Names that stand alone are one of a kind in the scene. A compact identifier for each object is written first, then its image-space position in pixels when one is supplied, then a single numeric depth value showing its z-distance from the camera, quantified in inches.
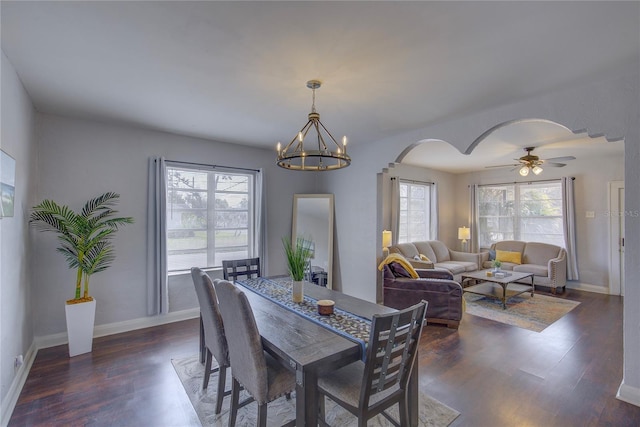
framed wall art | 78.5
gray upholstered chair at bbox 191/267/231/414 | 80.1
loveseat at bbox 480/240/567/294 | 215.5
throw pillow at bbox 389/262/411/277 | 160.2
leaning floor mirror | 200.4
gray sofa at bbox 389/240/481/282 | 224.7
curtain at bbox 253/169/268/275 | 182.2
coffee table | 181.3
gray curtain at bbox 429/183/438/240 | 282.7
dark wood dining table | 59.8
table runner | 71.1
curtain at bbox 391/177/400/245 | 243.3
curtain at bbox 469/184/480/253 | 288.0
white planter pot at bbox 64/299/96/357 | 117.0
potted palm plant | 117.3
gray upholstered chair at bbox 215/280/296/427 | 65.1
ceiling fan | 186.6
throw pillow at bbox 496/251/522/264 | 244.7
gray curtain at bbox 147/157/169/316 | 148.9
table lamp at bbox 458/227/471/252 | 276.8
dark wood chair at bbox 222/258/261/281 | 127.4
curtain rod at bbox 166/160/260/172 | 157.6
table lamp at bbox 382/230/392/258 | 218.2
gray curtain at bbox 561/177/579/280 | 227.5
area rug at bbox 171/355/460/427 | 80.1
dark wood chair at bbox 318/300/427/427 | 58.9
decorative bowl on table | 83.0
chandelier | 83.8
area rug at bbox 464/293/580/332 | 155.9
